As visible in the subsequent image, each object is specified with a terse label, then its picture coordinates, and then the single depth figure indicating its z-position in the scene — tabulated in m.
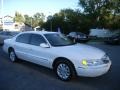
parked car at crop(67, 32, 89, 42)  12.94
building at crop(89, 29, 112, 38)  18.51
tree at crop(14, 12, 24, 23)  45.64
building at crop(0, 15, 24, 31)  14.46
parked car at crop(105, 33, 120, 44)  9.97
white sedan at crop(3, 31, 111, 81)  2.84
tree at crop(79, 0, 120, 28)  20.66
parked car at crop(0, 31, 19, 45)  7.64
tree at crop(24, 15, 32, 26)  53.02
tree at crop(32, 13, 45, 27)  50.41
